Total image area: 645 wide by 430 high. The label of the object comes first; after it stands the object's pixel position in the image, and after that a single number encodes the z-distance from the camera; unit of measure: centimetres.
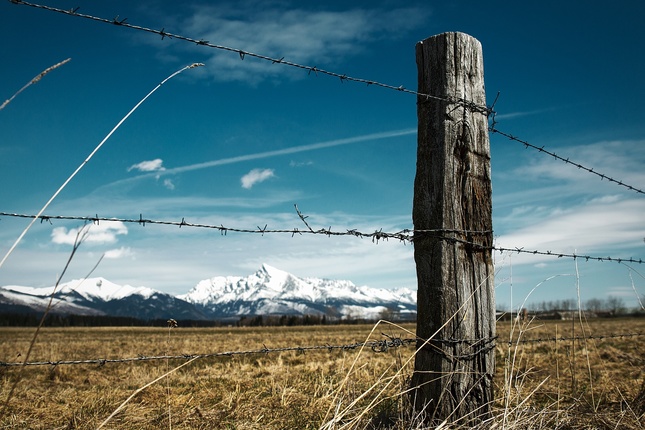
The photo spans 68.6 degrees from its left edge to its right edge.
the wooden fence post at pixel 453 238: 285
